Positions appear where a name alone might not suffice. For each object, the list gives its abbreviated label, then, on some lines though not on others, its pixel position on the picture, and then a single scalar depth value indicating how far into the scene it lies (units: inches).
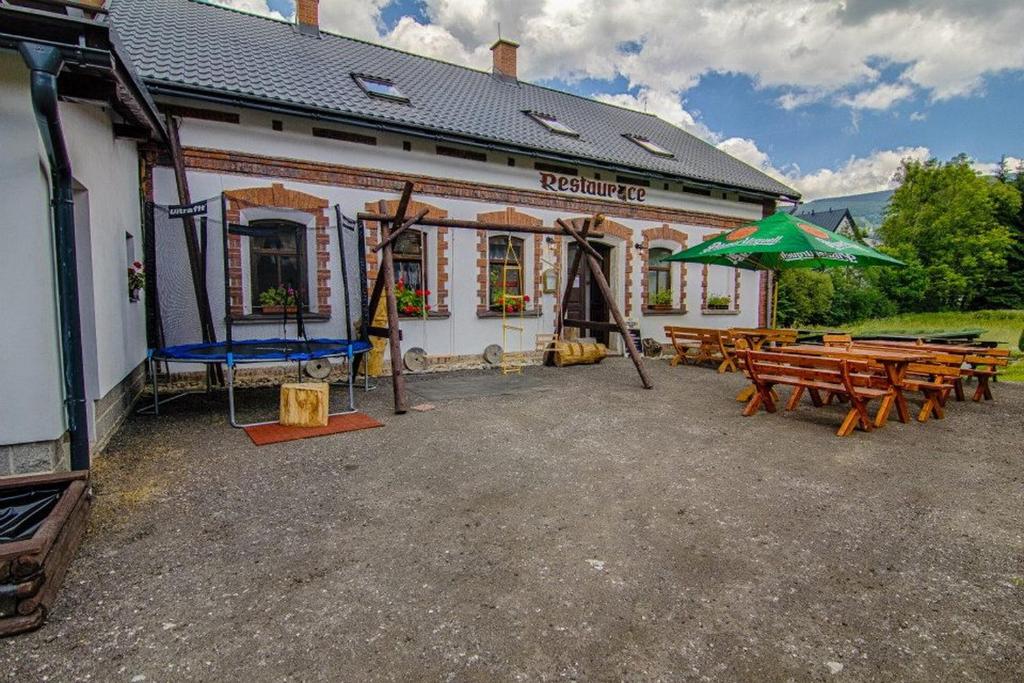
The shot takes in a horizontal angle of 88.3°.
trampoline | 218.5
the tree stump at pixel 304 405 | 213.3
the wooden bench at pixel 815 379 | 207.8
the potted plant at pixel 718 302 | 519.5
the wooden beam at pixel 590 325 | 337.0
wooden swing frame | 253.8
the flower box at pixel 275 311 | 314.2
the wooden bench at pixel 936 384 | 224.2
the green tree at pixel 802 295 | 740.6
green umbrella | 310.0
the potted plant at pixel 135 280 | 246.4
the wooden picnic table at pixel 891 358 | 212.2
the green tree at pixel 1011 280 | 847.7
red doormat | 196.7
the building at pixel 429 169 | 302.2
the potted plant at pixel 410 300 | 350.9
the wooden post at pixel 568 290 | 354.3
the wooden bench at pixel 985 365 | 265.9
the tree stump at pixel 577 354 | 391.2
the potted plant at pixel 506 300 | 399.5
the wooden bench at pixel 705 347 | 371.9
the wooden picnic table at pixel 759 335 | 381.4
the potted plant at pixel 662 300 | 489.4
